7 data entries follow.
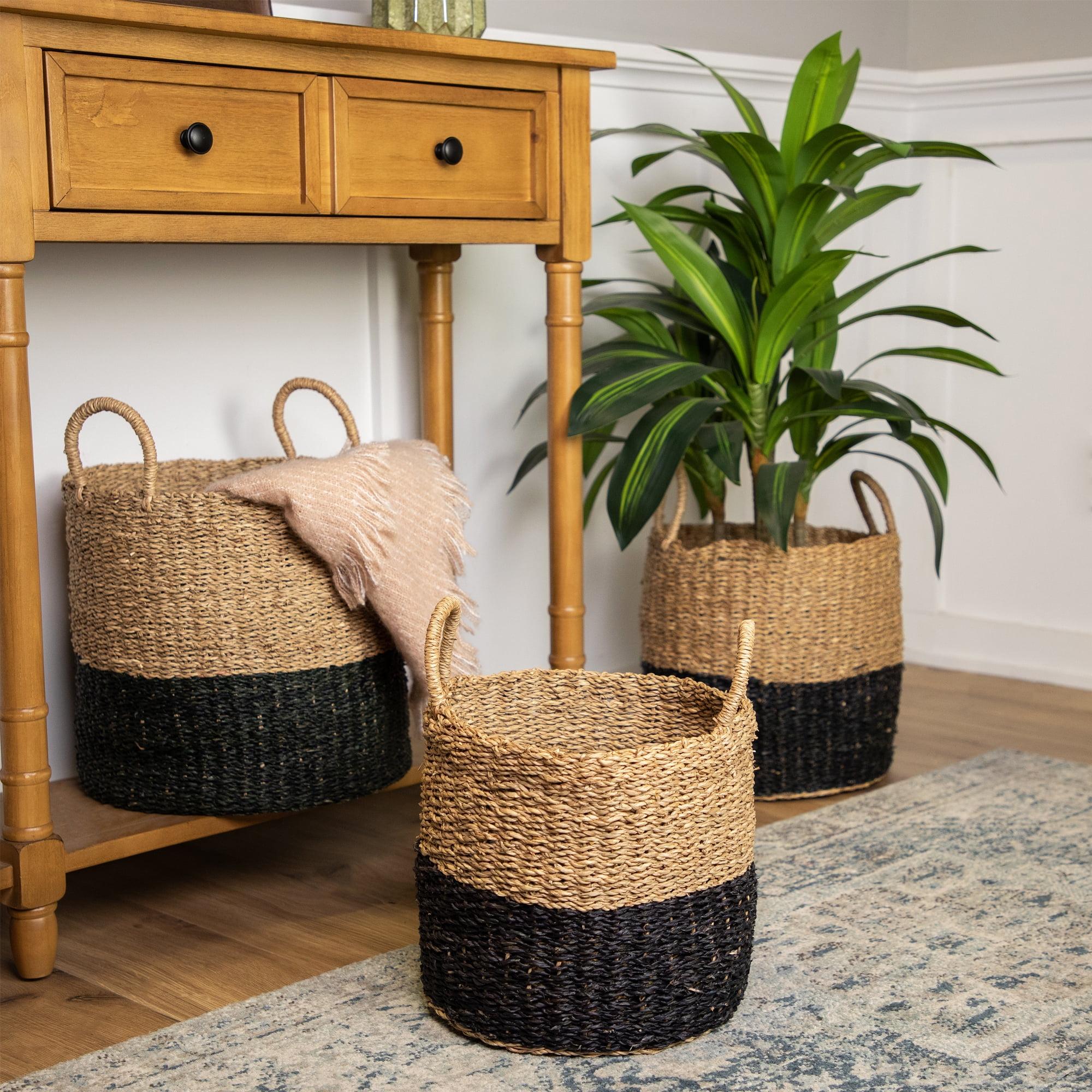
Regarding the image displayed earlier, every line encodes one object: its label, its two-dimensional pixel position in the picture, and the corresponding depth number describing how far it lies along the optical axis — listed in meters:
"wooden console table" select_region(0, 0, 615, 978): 1.35
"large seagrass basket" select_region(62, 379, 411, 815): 1.54
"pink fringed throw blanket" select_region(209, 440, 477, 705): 1.54
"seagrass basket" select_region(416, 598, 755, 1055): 1.23
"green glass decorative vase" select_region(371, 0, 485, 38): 1.72
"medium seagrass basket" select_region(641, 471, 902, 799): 1.93
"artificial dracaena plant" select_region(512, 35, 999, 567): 1.83
